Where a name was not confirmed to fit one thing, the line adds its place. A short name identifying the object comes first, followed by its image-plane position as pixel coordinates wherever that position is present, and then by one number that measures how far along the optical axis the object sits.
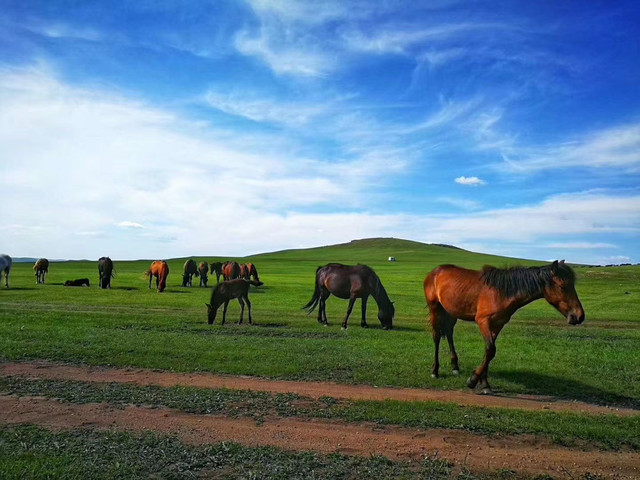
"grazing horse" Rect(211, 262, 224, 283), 46.62
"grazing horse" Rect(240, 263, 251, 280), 41.47
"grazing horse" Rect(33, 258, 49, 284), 39.94
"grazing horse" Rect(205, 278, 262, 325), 19.71
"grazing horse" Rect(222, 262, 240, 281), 39.97
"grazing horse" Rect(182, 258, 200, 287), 41.94
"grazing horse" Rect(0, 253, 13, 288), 35.59
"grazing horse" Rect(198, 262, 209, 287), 43.67
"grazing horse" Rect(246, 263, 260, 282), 41.51
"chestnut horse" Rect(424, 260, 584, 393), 9.57
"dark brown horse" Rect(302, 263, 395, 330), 18.91
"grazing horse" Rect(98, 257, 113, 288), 36.66
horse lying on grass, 38.28
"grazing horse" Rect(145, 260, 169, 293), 34.80
